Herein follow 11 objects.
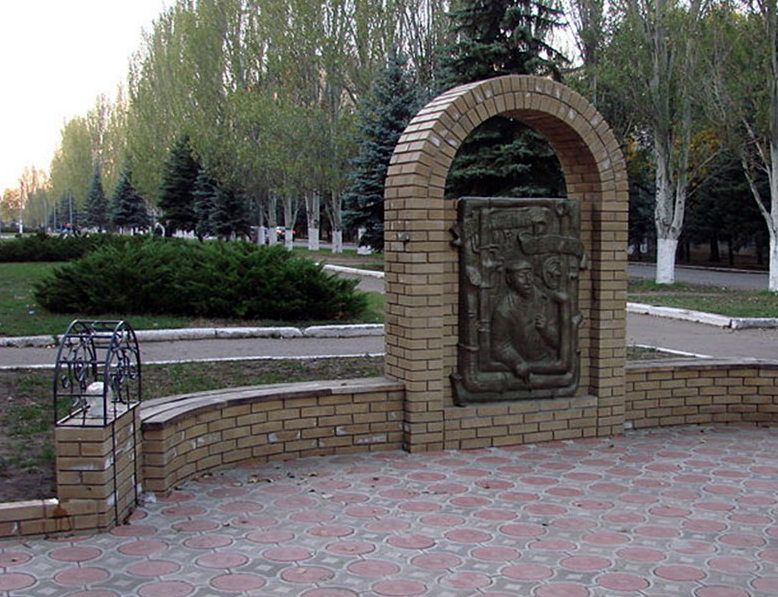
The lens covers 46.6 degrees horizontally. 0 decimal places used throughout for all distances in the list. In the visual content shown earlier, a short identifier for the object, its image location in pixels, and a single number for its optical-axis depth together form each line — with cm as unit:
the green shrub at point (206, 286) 1379
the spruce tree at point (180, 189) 4306
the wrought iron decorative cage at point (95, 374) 470
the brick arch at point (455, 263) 638
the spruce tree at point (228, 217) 3941
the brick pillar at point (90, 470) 457
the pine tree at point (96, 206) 7312
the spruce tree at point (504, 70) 2027
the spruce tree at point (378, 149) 2723
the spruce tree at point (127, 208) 5862
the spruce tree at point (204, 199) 4075
